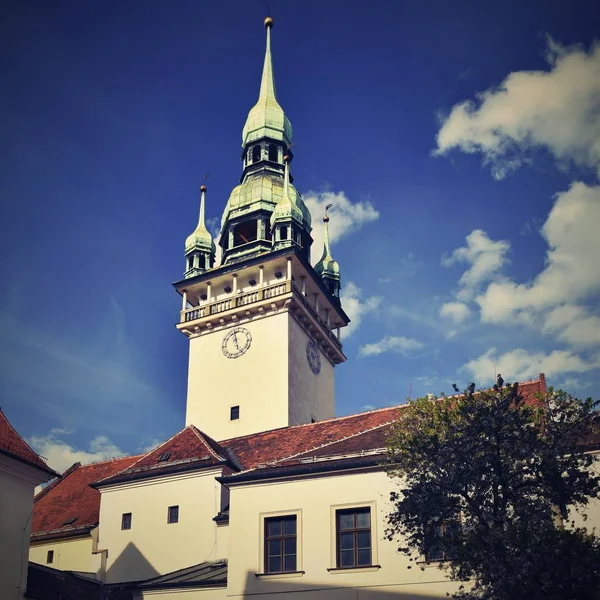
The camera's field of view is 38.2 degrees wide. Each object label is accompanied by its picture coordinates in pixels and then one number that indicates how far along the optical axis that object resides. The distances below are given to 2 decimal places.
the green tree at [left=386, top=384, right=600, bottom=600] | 17.41
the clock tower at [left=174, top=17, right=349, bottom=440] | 45.12
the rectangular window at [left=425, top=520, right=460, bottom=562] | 18.97
